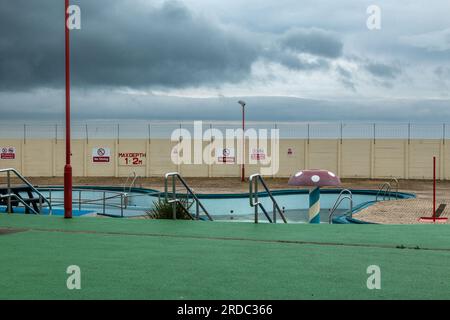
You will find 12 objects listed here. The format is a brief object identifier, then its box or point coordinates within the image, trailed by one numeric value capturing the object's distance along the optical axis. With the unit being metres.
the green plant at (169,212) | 12.41
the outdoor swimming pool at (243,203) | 23.19
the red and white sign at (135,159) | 39.44
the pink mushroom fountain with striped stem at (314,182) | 12.44
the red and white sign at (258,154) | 37.94
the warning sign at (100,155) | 39.72
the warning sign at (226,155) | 38.28
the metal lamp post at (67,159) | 11.21
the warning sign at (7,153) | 41.03
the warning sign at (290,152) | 38.00
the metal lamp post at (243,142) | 33.88
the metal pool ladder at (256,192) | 10.42
